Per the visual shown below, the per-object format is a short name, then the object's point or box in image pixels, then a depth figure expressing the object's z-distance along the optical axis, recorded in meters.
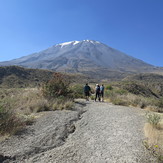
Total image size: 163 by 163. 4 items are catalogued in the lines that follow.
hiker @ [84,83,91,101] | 12.30
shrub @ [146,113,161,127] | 4.47
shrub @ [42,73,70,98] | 9.13
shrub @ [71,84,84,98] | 13.88
